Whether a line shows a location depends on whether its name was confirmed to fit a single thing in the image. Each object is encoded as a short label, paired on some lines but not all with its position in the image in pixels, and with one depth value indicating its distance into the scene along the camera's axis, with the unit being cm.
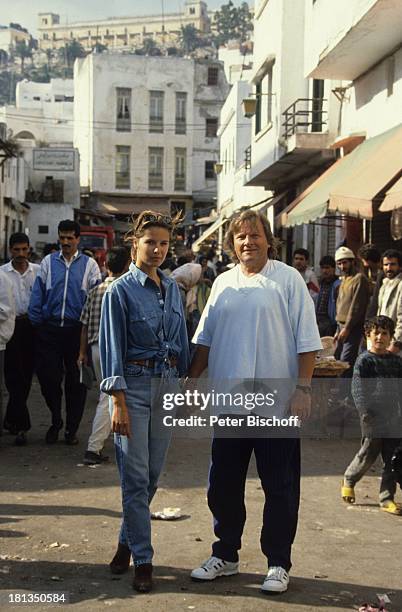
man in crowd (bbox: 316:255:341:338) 1114
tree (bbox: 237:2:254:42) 18550
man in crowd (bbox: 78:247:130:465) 724
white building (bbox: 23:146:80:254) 4812
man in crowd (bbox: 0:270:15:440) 760
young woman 454
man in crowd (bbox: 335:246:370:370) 962
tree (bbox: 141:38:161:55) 16192
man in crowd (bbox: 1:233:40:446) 836
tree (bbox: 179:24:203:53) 19469
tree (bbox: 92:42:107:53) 17754
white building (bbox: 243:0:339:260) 1836
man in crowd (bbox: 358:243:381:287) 987
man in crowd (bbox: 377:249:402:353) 843
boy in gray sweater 629
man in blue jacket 811
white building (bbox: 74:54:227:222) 5738
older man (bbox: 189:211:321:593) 452
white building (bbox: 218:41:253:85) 6650
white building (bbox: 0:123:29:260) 3553
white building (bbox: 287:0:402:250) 1105
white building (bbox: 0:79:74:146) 7156
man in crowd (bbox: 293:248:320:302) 1281
